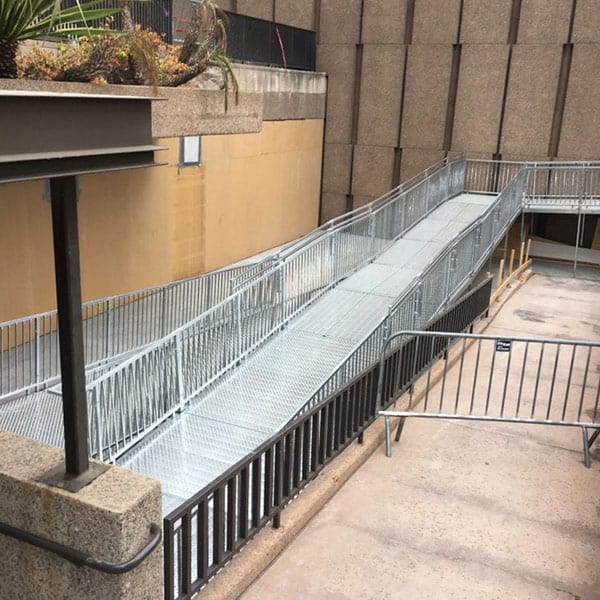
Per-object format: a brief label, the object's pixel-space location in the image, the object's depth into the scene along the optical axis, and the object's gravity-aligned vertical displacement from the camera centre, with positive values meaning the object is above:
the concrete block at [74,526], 3.34 -2.09
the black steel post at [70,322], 3.07 -1.03
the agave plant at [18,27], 3.86 +0.45
